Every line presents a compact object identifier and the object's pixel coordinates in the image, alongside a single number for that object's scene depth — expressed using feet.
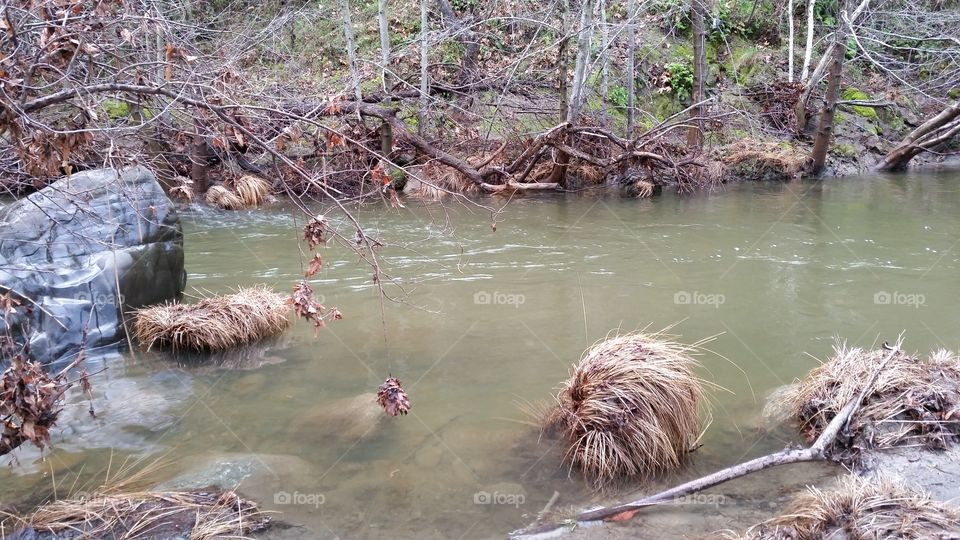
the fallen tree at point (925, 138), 49.82
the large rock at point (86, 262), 20.31
